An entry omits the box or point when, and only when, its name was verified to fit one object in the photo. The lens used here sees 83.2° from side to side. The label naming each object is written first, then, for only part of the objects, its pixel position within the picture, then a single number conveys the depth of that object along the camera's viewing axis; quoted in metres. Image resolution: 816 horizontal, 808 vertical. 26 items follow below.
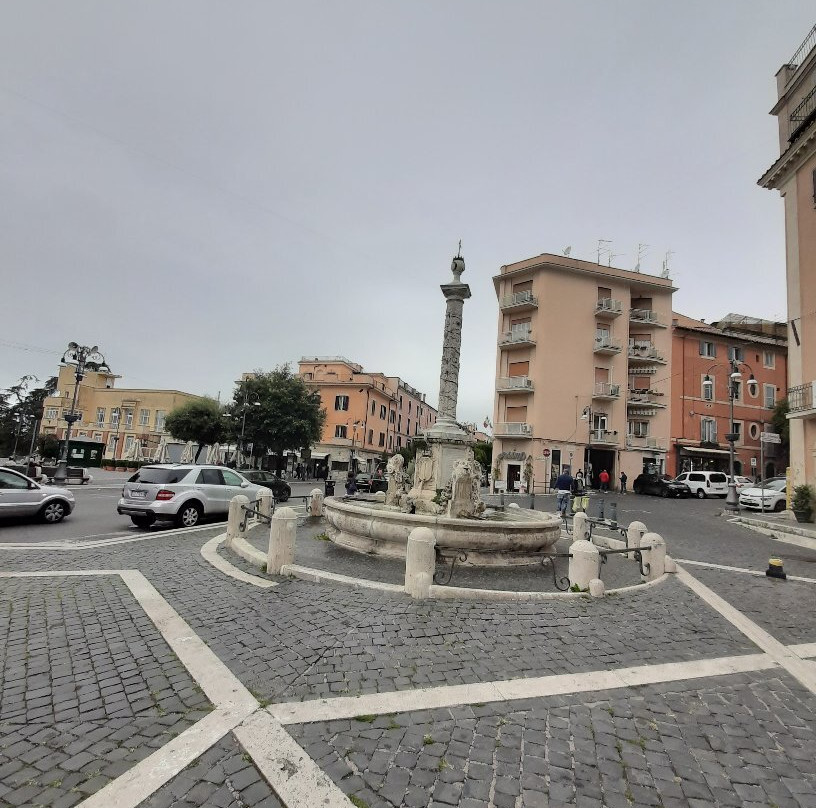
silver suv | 11.16
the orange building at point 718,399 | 35.88
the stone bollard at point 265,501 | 11.92
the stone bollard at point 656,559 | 7.37
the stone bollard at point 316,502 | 13.51
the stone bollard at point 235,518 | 9.01
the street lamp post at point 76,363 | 20.31
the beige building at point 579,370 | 32.78
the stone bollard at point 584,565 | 6.02
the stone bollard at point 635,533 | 8.52
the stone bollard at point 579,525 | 10.41
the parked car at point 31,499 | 10.73
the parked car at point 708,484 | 27.97
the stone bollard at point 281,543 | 6.49
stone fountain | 7.74
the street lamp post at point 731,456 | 17.56
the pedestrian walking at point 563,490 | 15.72
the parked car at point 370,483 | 25.78
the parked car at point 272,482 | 18.12
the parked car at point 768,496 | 18.86
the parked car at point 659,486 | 28.11
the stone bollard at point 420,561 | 5.54
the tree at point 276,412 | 35.00
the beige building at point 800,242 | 15.84
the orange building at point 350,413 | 49.97
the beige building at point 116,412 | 51.84
